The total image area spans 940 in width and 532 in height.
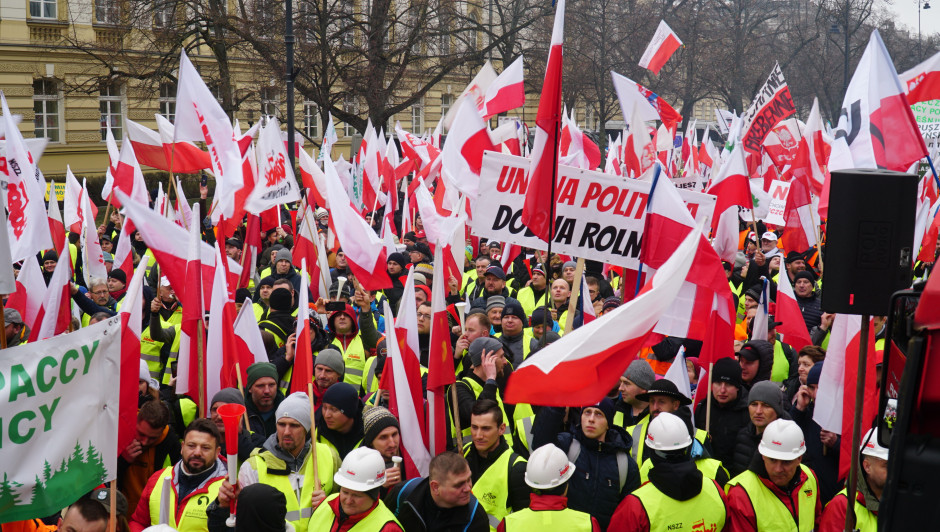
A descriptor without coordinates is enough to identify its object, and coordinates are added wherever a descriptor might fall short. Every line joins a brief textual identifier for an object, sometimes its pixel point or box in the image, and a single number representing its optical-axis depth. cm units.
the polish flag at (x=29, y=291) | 850
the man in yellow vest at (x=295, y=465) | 499
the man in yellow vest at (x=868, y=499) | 431
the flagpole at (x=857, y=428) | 370
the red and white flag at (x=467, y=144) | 1069
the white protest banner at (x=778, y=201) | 1374
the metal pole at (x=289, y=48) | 1722
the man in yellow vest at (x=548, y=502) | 421
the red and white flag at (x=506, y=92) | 1228
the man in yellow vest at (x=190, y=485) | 478
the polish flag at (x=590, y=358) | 432
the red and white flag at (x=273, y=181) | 1073
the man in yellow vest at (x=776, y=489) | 471
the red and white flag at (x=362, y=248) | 879
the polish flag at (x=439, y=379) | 583
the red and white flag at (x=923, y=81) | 906
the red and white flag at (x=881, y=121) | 767
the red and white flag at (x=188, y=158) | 1217
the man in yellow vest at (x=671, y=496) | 446
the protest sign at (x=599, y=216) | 629
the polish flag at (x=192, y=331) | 629
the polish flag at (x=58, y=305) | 791
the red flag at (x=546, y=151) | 572
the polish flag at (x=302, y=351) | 610
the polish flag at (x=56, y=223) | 1153
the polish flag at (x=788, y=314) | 769
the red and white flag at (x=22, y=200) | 830
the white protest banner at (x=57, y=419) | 372
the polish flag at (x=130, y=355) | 535
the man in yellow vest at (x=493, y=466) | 496
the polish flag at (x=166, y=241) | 694
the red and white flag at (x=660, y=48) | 1641
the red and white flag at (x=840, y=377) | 546
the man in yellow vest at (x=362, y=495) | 427
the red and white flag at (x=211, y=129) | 1033
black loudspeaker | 351
